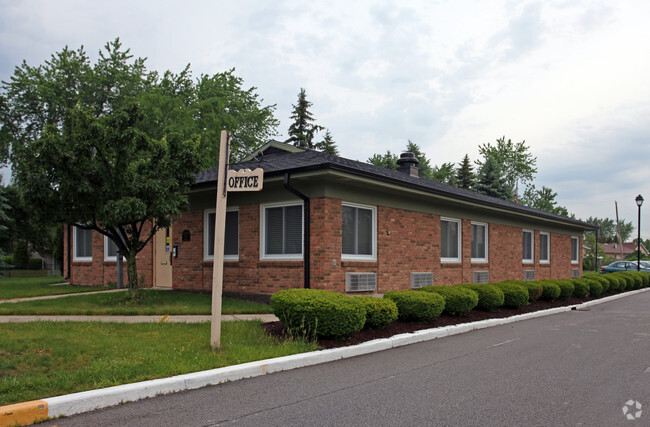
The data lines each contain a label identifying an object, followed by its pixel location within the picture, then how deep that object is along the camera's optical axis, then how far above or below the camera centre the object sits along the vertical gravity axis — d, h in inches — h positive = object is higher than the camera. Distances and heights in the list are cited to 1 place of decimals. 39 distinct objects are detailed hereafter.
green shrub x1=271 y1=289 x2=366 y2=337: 324.8 -45.0
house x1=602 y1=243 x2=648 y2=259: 4479.6 -59.0
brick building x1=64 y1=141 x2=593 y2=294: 491.5 +3.9
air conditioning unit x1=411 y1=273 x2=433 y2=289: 590.7 -43.2
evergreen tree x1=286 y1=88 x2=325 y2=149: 2193.7 +482.3
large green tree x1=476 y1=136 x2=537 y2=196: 2342.5 +356.6
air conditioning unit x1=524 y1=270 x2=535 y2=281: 859.1 -53.6
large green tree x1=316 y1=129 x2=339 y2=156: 2250.0 +406.5
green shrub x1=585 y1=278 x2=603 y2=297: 749.3 -63.9
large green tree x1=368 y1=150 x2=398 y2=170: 2231.1 +378.4
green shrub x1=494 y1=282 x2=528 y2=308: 536.7 -53.8
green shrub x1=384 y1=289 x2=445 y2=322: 404.2 -48.8
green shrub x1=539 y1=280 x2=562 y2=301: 620.1 -57.1
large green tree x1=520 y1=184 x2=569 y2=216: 2252.7 +183.5
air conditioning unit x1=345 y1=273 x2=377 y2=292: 503.8 -39.1
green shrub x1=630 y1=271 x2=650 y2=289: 998.4 -70.8
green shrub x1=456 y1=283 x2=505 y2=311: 498.6 -51.7
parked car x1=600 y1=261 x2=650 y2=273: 1432.1 -66.5
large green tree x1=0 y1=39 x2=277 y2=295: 436.8 +57.2
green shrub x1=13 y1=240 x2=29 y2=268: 1558.8 -46.7
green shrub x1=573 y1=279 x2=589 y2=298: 707.4 -61.8
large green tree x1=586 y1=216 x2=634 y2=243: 5413.4 +127.9
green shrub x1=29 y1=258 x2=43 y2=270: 1633.9 -74.2
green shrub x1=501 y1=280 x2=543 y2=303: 583.3 -51.8
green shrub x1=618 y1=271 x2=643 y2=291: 953.5 -69.1
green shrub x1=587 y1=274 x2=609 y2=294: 798.1 -58.9
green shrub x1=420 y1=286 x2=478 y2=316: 450.6 -48.6
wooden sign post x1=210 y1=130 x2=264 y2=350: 291.6 +25.5
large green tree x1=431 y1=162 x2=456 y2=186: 2429.4 +320.7
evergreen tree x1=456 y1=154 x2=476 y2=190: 2386.8 +303.6
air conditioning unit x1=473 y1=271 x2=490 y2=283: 719.1 -47.7
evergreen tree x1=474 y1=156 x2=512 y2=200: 1713.8 +194.3
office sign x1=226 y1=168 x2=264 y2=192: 292.7 +34.0
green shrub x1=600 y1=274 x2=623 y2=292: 854.5 -64.4
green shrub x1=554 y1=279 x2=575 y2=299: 658.2 -57.8
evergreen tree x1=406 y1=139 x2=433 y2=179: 2322.8 +355.8
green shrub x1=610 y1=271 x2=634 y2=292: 903.7 -67.4
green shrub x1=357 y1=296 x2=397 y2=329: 360.5 -48.3
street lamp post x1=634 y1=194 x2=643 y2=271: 1152.6 +89.6
